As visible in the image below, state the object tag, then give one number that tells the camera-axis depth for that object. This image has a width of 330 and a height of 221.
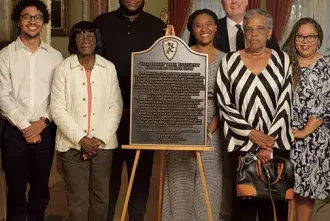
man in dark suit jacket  4.95
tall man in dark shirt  4.84
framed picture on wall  9.83
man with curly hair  4.48
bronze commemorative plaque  4.38
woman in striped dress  4.19
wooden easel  4.29
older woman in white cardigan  4.45
